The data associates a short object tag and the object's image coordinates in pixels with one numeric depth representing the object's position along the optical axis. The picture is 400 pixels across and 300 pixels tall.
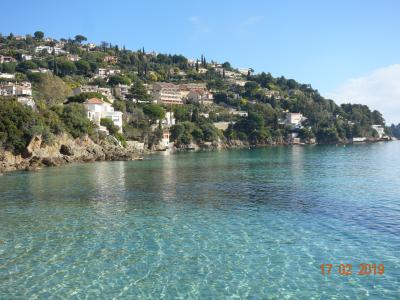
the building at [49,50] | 176.00
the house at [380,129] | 173.45
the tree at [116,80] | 132.36
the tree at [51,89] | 86.62
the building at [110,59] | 175.00
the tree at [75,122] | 64.31
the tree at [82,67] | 145.95
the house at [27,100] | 65.72
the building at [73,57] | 164.52
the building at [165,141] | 97.56
